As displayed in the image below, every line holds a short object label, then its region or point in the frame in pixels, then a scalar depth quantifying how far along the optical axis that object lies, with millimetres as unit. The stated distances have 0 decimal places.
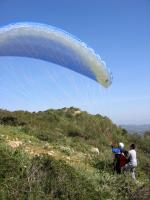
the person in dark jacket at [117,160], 6522
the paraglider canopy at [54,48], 8030
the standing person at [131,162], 6508
